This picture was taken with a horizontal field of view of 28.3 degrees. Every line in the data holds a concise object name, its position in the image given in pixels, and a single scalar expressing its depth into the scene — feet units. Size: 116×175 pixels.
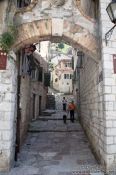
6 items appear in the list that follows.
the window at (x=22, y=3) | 27.14
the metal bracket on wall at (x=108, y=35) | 20.38
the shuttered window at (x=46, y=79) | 73.39
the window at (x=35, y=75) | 48.88
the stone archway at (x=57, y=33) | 21.06
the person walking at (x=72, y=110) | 48.02
